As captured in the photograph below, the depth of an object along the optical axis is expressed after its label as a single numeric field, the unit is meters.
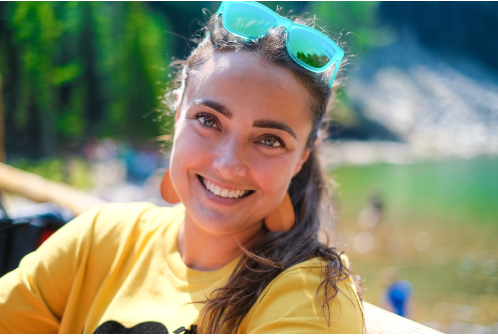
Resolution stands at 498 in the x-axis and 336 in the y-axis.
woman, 1.06
